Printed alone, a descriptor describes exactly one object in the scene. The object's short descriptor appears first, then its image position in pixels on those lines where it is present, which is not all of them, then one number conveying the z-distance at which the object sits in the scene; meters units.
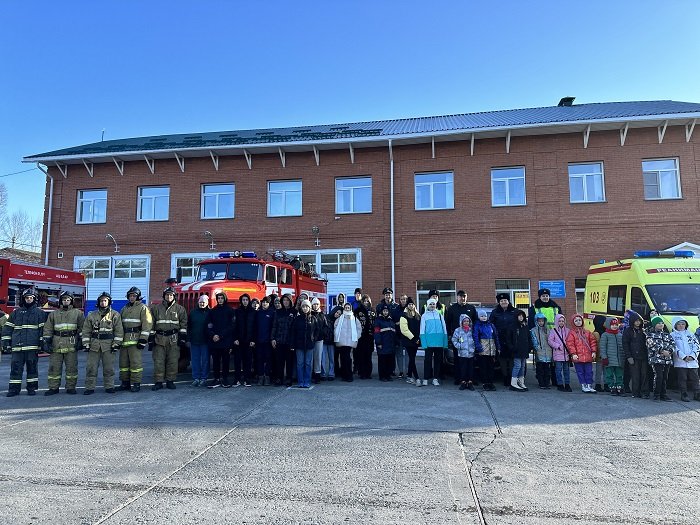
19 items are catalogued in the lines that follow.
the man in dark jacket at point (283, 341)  8.70
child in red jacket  8.66
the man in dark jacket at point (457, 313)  9.20
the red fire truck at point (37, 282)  14.77
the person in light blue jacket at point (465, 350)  8.61
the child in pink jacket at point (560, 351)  8.67
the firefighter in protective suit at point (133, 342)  8.30
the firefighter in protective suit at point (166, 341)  8.54
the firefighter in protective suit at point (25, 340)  8.12
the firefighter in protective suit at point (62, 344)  8.15
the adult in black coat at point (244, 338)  8.91
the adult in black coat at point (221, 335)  8.73
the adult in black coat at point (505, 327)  8.86
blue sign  17.47
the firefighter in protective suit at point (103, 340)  8.16
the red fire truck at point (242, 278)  10.02
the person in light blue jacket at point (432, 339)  8.82
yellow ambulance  9.09
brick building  17.73
